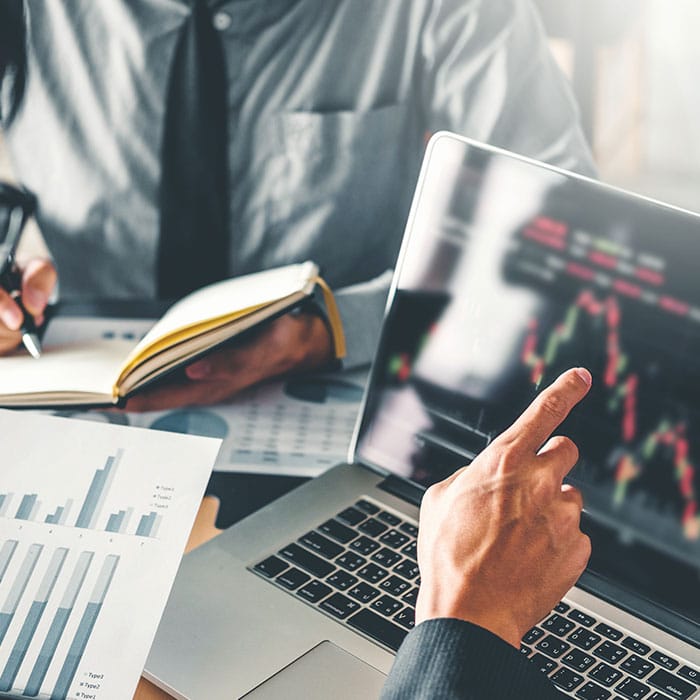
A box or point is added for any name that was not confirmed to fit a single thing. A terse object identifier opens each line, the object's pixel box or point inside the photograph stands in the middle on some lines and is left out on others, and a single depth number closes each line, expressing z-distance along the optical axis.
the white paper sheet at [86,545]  0.60
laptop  0.66
